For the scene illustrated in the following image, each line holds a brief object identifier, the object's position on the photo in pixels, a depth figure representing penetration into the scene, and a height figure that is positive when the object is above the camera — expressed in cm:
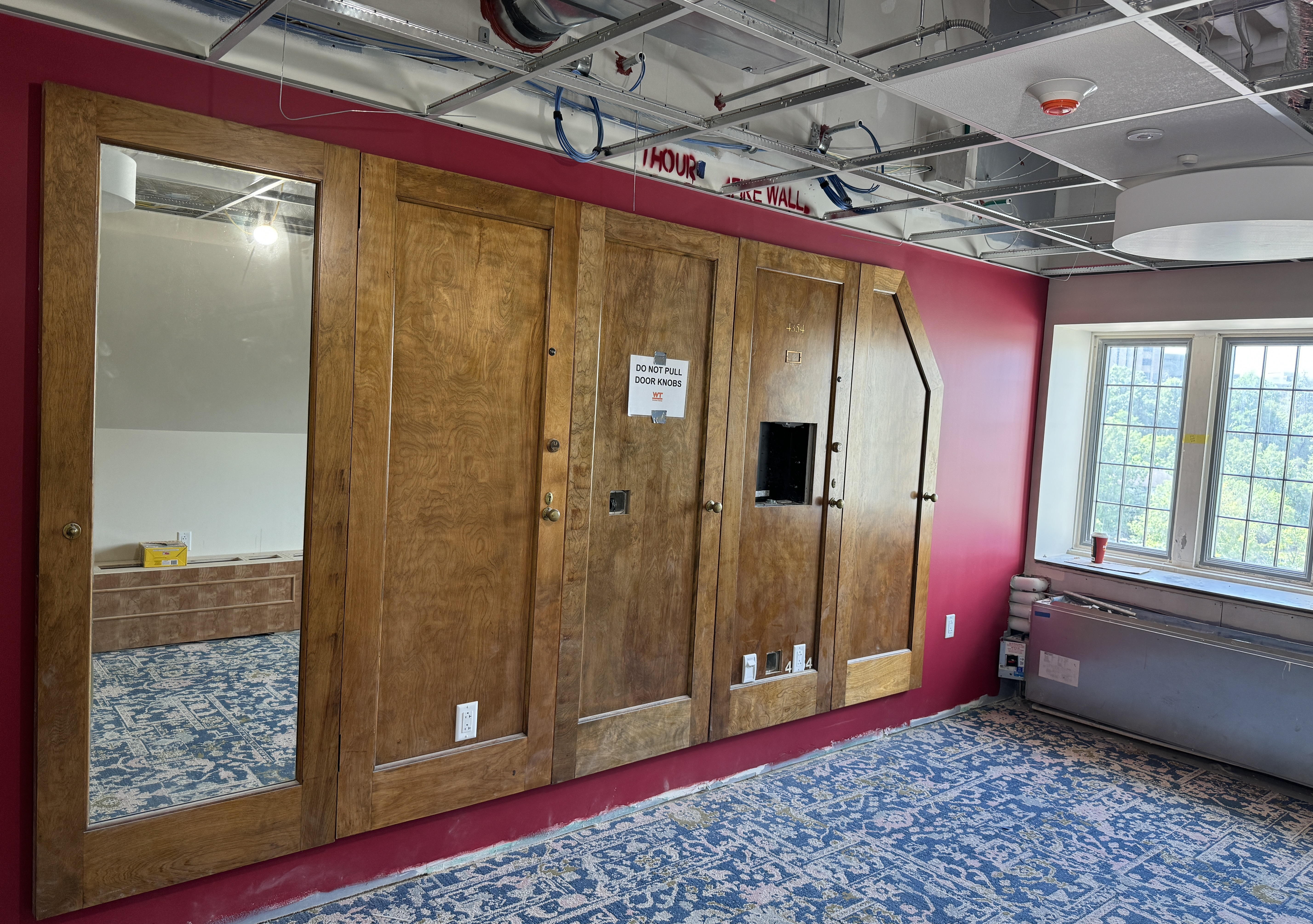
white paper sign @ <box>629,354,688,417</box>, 370 +11
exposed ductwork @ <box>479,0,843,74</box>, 230 +110
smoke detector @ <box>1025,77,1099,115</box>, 235 +91
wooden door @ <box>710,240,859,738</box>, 409 -31
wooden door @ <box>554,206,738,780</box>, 355 -38
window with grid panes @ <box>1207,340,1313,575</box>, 523 -6
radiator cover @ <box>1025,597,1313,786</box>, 459 -132
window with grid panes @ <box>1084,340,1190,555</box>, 575 +0
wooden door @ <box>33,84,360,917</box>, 242 -39
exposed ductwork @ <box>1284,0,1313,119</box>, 233 +110
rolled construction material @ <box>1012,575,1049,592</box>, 573 -95
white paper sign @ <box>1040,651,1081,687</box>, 539 -141
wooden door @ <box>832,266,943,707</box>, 463 -38
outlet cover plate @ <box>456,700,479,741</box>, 330 -118
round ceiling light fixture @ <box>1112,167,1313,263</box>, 286 +78
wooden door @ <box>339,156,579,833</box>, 301 -31
